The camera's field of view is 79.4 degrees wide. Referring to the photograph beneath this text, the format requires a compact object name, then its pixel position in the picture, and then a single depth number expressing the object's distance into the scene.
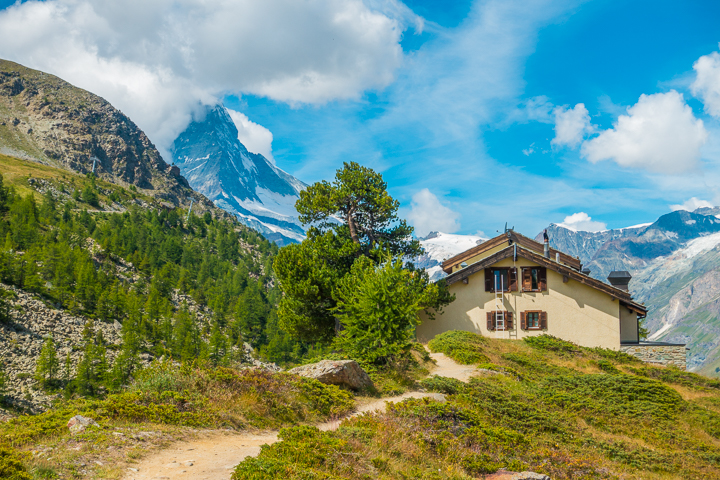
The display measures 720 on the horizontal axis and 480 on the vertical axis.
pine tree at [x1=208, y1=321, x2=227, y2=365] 70.88
